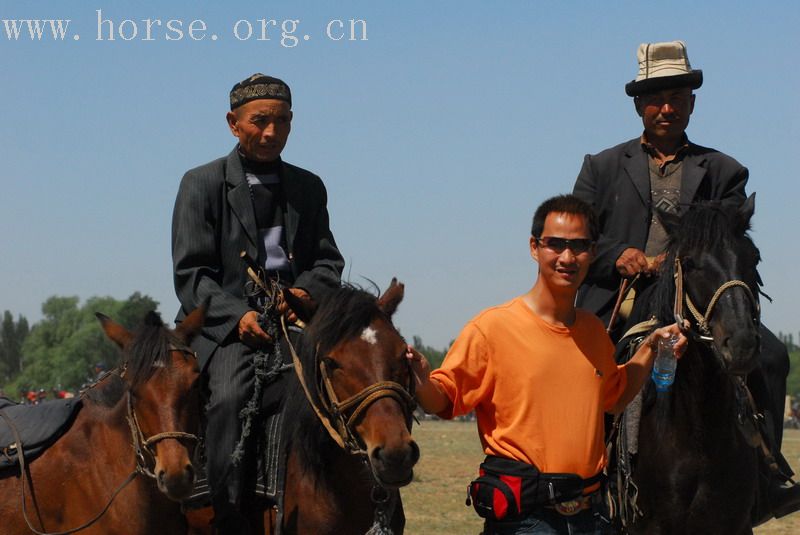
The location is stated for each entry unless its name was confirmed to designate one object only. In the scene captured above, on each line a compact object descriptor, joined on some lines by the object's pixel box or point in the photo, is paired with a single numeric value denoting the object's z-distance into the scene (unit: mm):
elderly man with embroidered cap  12135
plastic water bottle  10167
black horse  11934
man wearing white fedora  13913
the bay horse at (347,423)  9487
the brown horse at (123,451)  11486
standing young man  8605
